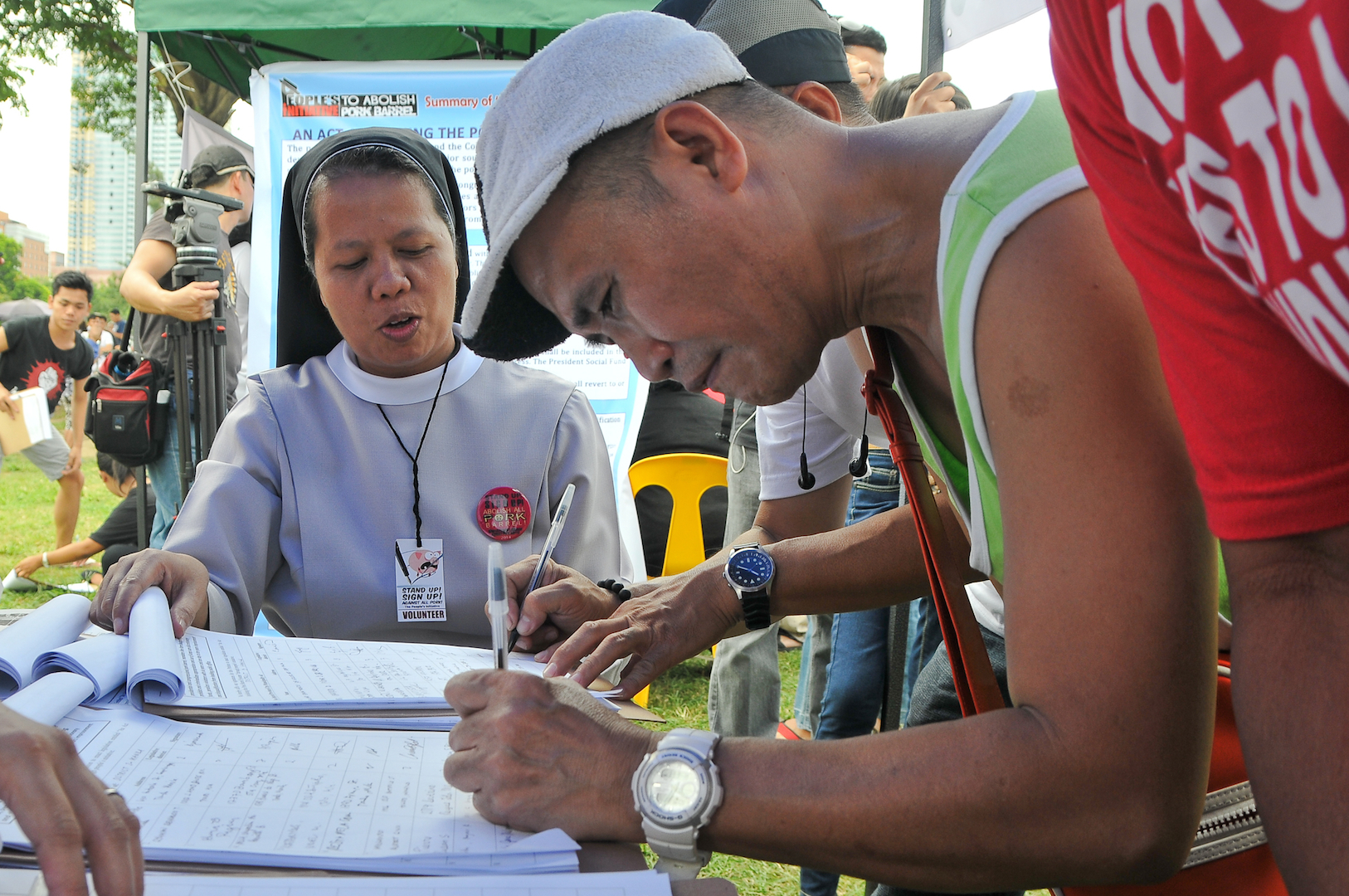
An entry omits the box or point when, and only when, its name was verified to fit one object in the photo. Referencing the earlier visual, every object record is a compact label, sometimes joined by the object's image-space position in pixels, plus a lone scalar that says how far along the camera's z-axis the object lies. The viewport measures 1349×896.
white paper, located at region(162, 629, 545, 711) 1.14
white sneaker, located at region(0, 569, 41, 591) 5.85
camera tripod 3.41
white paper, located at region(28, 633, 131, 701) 1.11
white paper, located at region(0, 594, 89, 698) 1.12
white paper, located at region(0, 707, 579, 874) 0.78
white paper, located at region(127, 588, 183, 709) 1.10
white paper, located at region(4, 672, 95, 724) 0.97
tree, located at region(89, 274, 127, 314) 46.81
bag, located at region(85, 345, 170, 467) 4.08
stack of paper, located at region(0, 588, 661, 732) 1.10
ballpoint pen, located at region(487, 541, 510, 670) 1.03
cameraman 3.49
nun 1.89
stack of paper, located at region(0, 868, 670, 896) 0.71
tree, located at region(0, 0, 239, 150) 11.25
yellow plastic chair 4.09
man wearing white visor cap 0.75
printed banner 4.04
